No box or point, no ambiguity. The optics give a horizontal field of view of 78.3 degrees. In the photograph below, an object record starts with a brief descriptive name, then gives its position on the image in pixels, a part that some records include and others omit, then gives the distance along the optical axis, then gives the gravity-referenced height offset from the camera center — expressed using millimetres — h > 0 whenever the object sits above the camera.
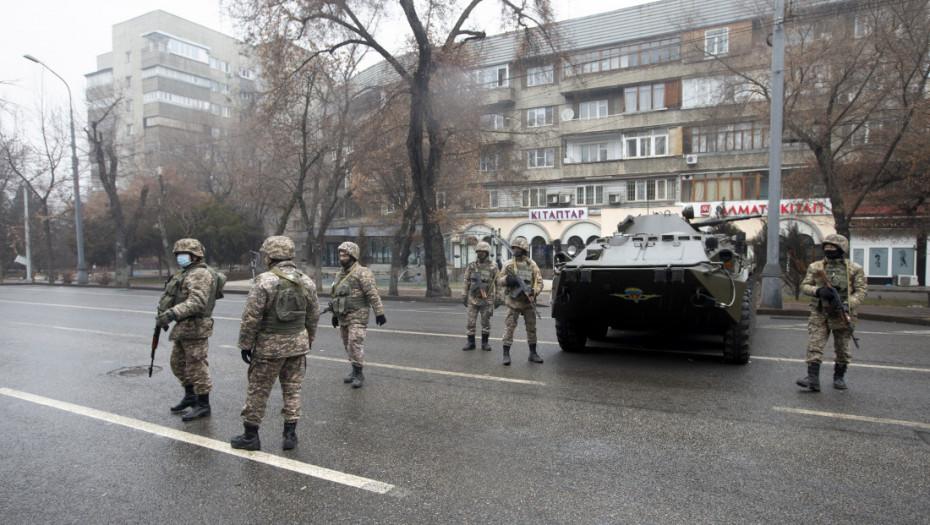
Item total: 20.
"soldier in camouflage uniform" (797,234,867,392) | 6293 -543
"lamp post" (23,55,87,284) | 31709 +2414
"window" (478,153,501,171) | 23500 +4143
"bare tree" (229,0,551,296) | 18188 +7248
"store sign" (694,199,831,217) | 28830 +2508
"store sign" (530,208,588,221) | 34469 +2630
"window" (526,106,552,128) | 36250 +8992
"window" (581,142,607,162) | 34844 +6414
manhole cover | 7637 -1506
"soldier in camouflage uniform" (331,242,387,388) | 6793 -540
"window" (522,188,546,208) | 36250 +3812
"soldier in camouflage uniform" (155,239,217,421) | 5367 -559
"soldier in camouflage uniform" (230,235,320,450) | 4469 -617
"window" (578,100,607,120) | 34656 +9017
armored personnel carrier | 7289 -436
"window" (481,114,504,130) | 23481 +5789
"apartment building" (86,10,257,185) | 63250 +21944
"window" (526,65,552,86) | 35856 +11264
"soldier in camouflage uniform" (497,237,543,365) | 8062 -409
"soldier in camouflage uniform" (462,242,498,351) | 9289 -587
